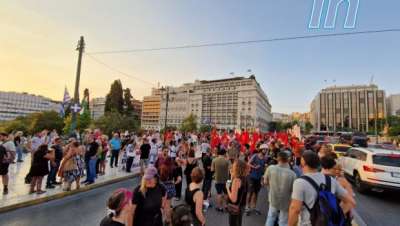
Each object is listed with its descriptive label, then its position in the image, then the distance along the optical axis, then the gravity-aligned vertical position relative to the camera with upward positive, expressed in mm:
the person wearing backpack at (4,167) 6340 -1618
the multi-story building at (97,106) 151250 +10741
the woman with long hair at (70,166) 6930 -1662
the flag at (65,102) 12859 +1075
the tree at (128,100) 68800 +7413
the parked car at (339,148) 13047 -1181
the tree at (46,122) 54859 -1052
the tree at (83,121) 45494 -383
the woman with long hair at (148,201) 2705 -1092
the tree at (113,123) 45094 -521
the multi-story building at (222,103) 98438 +12077
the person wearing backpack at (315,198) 2230 -815
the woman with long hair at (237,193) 3502 -1197
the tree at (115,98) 64312 +7298
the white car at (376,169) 6871 -1375
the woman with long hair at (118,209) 2207 -988
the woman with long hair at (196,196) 2906 -1086
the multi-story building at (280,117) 188850 +10428
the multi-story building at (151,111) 127094 +7236
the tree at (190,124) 78412 -282
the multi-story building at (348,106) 102688 +13075
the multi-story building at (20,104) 132750 +9247
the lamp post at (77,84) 11008 +1920
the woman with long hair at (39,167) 6617 -1636
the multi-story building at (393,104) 112125 +16501
